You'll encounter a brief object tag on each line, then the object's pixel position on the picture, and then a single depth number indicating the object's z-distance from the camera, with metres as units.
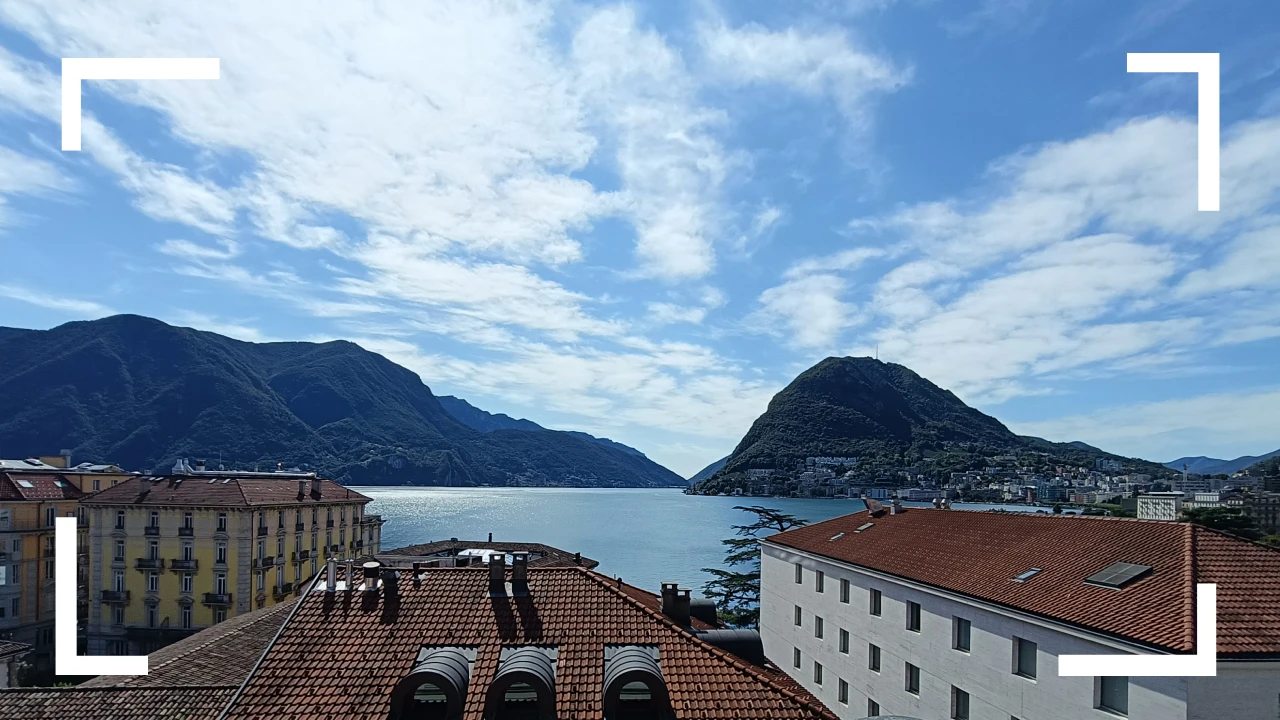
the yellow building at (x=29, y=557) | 54.59
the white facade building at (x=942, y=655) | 19.09
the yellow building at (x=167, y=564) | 53.91
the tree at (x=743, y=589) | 56.75
